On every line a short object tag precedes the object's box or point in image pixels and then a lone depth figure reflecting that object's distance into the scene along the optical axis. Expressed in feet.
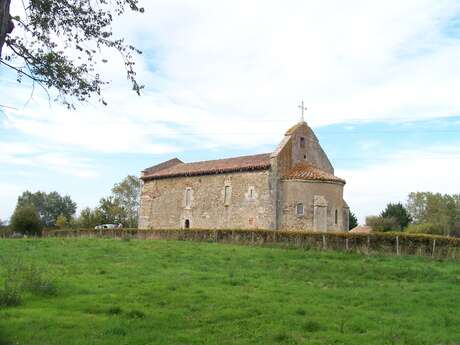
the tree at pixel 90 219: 235.40
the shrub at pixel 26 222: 185.06
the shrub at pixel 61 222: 255.45
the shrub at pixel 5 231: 174.66
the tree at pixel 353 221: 218.38
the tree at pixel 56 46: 31.78
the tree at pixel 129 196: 266.16
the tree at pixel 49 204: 355.36
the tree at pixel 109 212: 250.37
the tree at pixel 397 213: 231.09
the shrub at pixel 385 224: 211.00
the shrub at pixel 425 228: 208.27
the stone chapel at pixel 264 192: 123.24
